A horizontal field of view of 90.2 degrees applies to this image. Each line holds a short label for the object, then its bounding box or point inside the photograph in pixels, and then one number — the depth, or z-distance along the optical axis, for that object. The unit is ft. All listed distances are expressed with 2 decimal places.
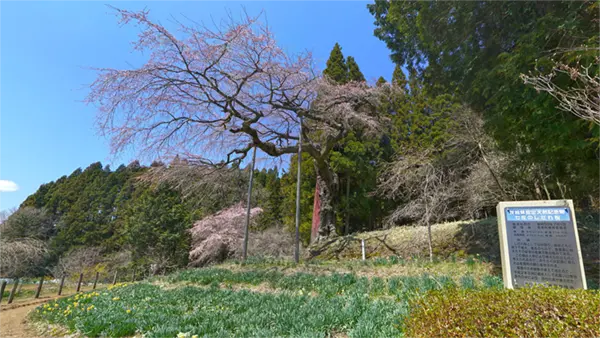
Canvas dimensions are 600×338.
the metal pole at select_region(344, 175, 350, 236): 50.26
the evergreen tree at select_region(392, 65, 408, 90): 66.10
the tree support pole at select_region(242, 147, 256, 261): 31.74
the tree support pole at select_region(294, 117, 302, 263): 28.02
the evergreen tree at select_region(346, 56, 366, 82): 56.24
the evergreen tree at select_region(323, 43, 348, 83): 53.88
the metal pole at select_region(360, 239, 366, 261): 32.30
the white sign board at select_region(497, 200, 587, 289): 11.44
